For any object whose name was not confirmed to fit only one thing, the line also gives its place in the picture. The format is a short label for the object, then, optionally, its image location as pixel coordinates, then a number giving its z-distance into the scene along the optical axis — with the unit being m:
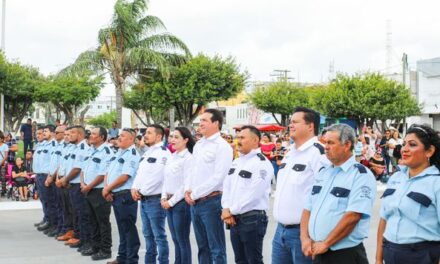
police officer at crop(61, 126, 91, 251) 8.80
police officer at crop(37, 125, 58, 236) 10.38
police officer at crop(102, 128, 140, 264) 7.55
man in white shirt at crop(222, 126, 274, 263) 5.64
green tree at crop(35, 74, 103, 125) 38.03
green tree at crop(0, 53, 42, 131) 34.84
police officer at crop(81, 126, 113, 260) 8.22
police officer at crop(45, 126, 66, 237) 9.95
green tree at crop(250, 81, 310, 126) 46.38
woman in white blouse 6.71
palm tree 25.38
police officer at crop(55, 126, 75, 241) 9.38
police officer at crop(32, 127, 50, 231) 10.57
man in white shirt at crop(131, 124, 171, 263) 7.02
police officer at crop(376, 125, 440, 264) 3.97
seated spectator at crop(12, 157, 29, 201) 14.55
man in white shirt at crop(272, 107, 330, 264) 4.81
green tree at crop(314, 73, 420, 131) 36.56
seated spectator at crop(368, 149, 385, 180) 15.71
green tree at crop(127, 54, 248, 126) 30.23
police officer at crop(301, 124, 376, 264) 4.14
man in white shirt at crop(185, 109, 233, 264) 6.17
